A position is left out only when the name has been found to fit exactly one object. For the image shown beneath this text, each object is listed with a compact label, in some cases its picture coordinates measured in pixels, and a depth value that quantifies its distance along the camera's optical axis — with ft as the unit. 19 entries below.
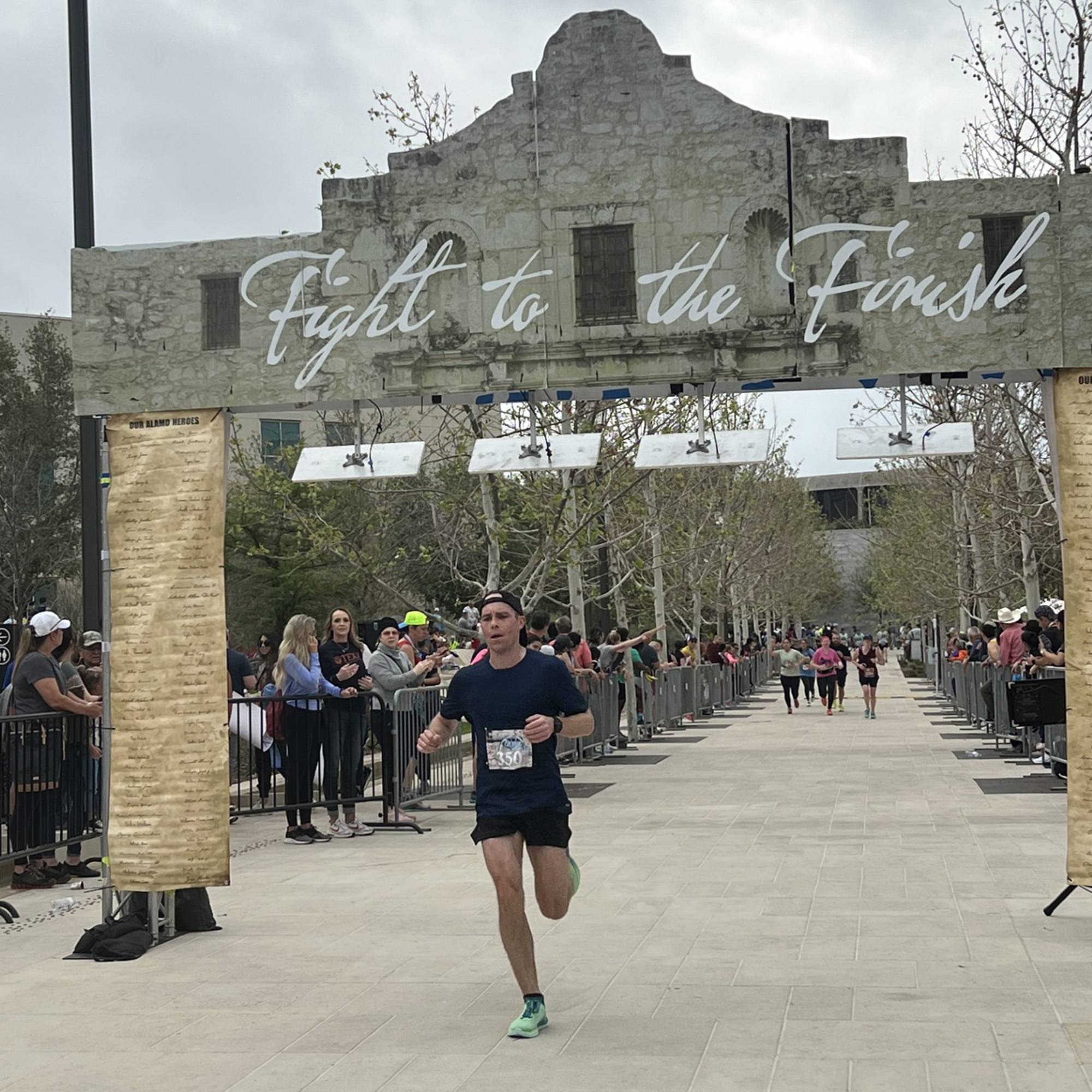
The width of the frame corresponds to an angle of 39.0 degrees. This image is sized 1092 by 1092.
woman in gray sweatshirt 49.39
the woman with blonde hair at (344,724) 45.98
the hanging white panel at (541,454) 32.58
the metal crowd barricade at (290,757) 45.68
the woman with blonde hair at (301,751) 44.98
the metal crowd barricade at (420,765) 48.65
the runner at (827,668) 119.03
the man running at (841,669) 122.74
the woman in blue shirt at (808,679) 130.93
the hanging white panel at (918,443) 31.01
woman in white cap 36.47
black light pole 41.19
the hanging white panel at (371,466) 31.78
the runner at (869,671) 107.65
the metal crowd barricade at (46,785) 35.70
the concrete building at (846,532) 374.43
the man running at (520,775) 22.20
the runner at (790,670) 125.08
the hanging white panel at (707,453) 32.17
